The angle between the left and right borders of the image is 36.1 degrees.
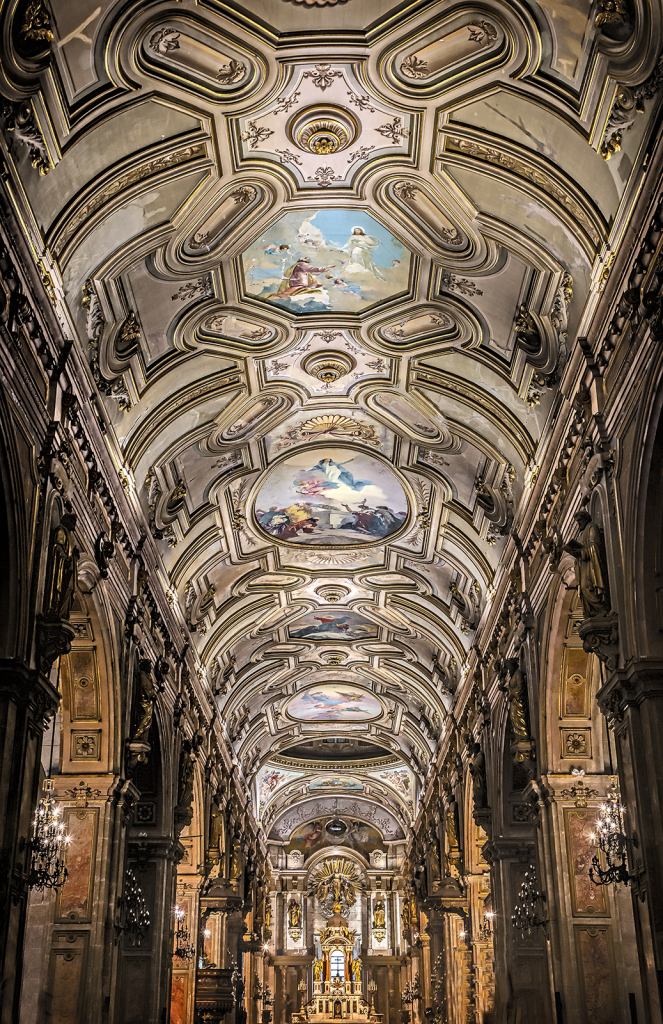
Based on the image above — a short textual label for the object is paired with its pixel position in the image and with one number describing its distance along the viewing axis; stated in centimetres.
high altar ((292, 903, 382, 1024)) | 4657
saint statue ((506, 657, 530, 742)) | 1758
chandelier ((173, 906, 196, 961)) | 2223
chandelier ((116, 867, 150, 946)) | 1858
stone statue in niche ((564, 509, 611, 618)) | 1219
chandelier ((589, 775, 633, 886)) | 1125
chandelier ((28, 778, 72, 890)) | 1139
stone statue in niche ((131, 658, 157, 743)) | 1771
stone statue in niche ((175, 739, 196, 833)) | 2148
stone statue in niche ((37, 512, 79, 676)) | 1189
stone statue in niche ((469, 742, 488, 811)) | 2195
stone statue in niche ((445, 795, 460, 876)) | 2697
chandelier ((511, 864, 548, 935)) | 1747
